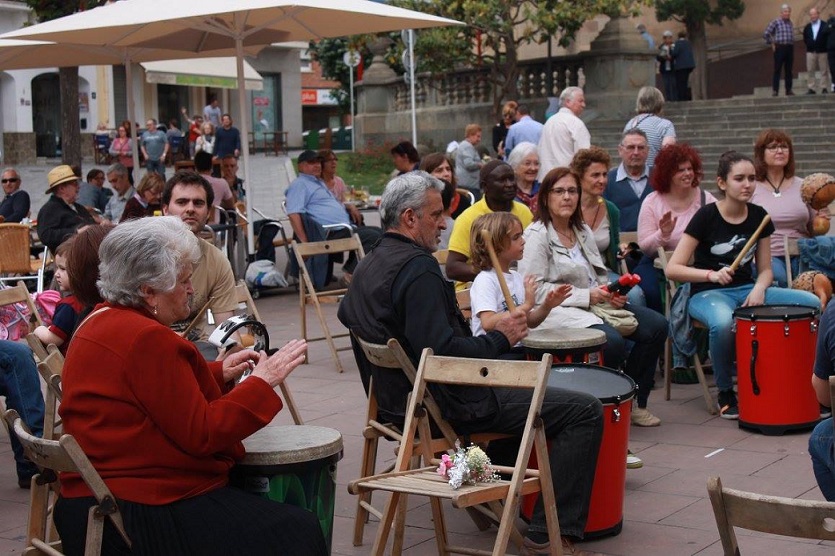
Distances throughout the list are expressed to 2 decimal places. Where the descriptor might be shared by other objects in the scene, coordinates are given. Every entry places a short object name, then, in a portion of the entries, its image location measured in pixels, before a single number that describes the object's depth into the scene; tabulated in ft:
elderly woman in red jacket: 11.95
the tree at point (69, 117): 72.33
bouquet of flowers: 14.17
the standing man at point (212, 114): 116.88
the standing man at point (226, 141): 75.31
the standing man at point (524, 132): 51.03
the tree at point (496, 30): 84.23
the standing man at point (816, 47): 83.51
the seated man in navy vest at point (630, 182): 30.35
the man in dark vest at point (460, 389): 15.84
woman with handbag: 21.98
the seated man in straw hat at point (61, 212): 36.60
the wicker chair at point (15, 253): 37.42
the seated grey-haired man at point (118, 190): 43.57
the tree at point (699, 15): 110.73
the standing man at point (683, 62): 90.68
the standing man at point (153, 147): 94.79
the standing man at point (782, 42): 82.79
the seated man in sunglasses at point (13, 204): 45.14
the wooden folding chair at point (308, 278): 29.81
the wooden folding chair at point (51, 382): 15.28
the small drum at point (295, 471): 13.02
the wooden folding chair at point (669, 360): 24.40
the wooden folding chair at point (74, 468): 11.79
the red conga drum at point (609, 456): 16.76
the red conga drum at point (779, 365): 22.16
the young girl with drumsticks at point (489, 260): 19.22
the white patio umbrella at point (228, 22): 35.19
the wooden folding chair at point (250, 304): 19.32
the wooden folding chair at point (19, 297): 21.94
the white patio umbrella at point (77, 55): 44.73
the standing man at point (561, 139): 37.45
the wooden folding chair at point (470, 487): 13.83
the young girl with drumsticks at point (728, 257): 23.94
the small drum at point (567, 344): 18.78
